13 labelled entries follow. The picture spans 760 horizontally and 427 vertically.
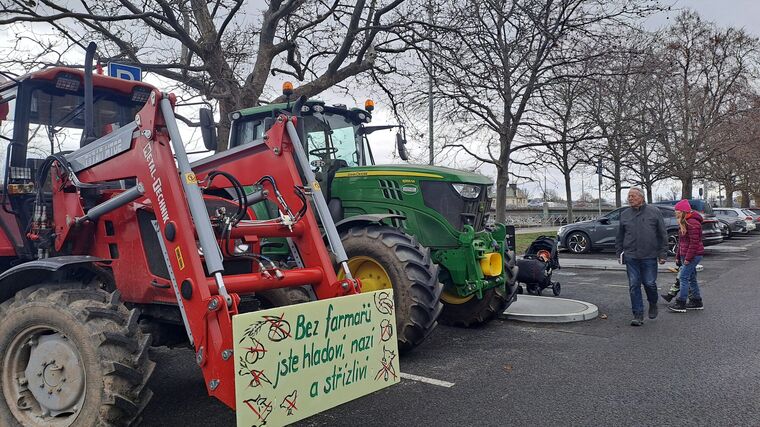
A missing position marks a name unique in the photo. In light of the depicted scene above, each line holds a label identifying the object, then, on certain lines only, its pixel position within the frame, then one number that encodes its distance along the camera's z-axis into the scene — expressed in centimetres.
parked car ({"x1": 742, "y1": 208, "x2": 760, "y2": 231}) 2888
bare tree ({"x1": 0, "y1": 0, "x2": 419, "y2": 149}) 1159
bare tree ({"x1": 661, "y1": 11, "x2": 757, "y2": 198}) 2795
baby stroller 923
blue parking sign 663
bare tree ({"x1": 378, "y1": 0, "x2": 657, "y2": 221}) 1296
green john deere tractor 576
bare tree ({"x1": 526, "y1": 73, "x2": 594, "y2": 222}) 1672
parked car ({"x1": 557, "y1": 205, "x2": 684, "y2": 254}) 1874
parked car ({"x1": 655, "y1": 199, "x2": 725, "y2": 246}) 1909
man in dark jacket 779
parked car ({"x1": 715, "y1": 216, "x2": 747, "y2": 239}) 2652
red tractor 337
